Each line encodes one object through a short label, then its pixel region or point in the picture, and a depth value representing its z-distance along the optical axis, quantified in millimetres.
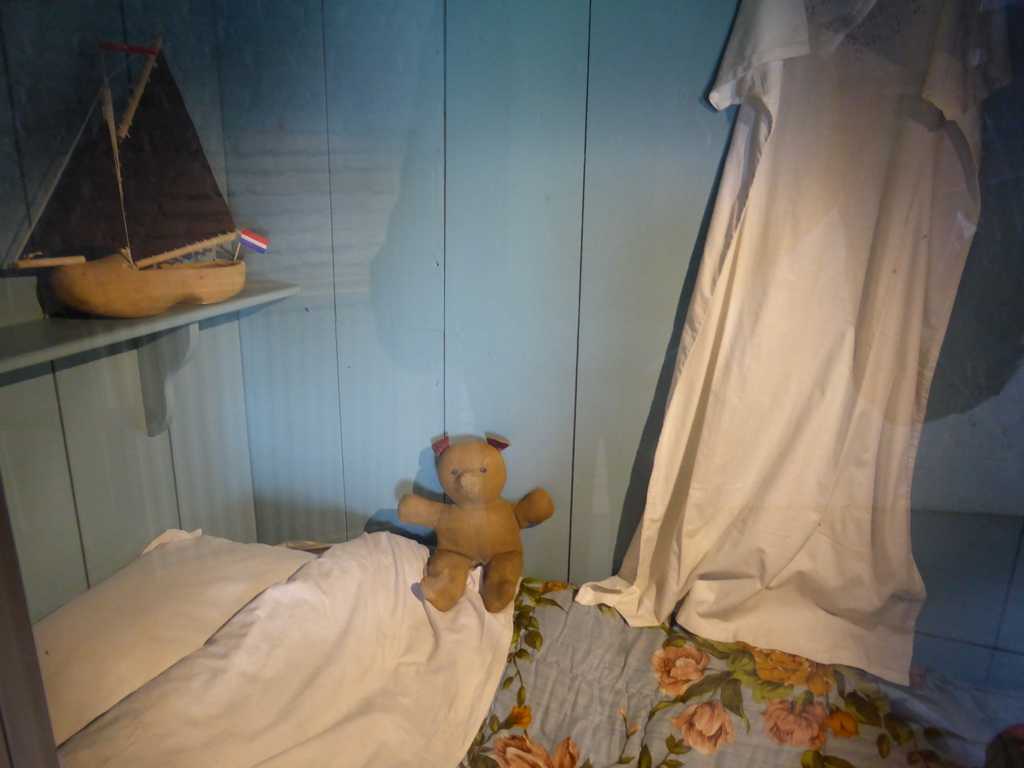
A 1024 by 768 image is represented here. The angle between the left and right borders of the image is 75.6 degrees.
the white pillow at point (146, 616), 734
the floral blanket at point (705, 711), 893
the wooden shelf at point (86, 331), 706
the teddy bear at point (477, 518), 1111
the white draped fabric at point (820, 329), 866
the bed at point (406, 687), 785
